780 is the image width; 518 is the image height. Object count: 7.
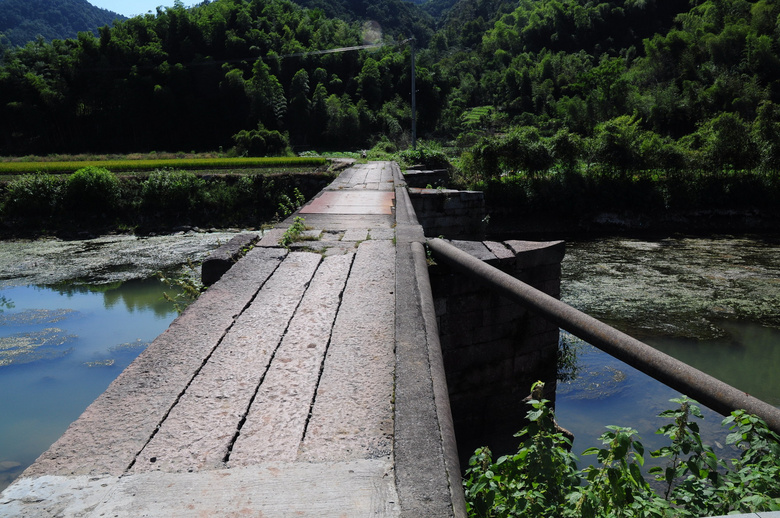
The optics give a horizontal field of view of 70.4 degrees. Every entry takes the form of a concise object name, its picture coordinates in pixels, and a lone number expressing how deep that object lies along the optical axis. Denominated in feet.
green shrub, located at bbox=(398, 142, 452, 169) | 56.27
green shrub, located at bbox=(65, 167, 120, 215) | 67.87
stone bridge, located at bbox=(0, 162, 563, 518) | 5.77
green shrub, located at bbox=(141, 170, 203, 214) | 69.05
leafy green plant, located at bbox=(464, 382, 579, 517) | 7.51
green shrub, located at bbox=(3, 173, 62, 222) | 67.21
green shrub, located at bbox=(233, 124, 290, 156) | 121.21
